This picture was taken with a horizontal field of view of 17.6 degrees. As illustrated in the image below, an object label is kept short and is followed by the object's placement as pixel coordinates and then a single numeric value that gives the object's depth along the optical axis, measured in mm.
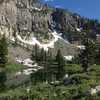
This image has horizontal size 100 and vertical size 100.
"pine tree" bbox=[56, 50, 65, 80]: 93812
